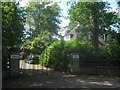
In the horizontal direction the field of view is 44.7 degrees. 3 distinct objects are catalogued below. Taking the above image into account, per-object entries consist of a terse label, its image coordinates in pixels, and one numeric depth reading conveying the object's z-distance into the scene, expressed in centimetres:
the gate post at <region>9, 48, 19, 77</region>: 796
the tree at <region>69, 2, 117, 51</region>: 1023
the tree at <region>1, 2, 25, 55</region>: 638
